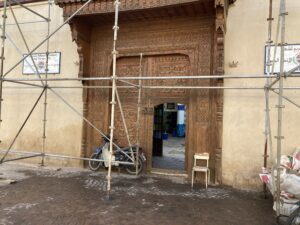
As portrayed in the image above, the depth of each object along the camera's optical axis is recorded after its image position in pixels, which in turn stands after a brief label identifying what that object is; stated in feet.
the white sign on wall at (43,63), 27.32
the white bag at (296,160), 17.41
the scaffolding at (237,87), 13.47
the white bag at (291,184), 13.29
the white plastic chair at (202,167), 20.53
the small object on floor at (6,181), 20.13
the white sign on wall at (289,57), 19.98
